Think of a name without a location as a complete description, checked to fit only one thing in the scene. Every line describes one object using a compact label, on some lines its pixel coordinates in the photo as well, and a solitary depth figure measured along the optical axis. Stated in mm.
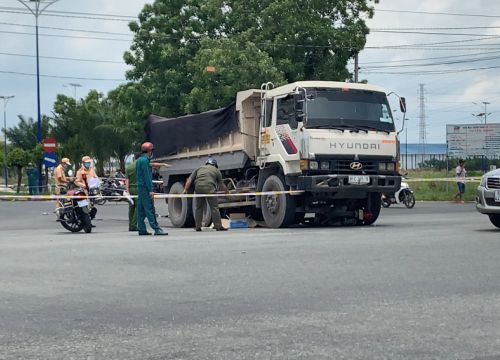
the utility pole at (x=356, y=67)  40562
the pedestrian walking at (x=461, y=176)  31488
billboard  44938
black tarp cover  18094
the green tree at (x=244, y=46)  36781
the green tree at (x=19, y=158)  60781
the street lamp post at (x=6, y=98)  93438
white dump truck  15852
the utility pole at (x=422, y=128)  110238
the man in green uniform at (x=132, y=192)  17438
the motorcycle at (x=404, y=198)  28188
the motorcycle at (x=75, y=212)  16562
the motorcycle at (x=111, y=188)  33094
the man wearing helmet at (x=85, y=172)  19750
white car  14599
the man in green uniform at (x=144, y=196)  15414
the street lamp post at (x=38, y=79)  43312
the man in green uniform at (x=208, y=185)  16812
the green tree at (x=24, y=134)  72250
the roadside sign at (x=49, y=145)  42441
